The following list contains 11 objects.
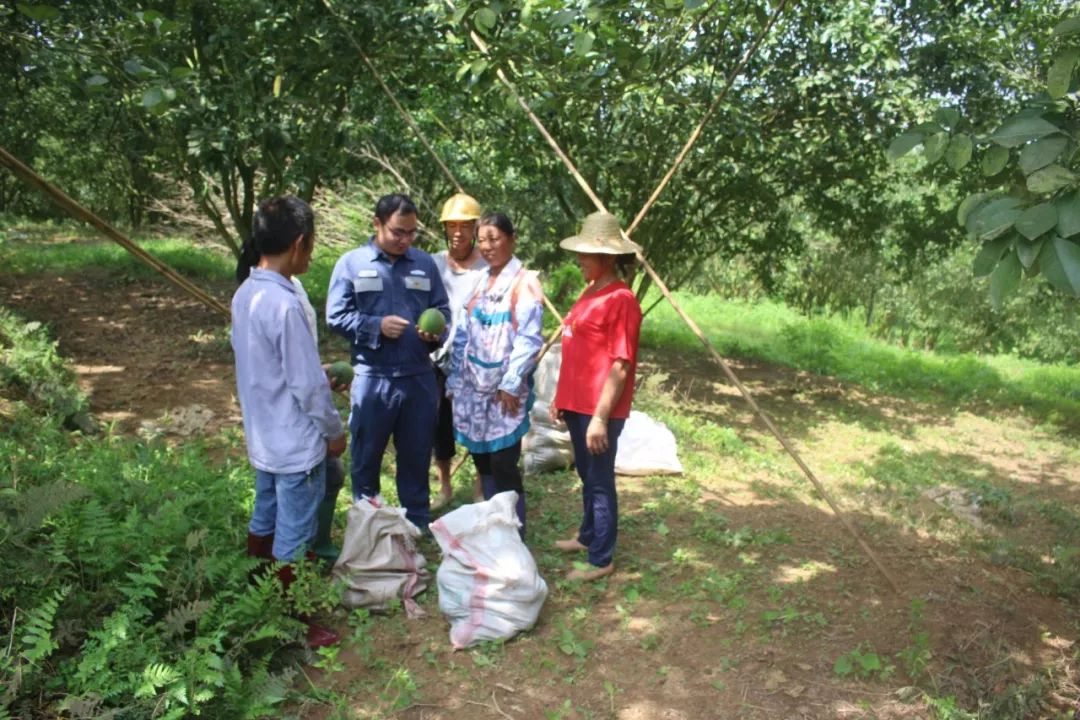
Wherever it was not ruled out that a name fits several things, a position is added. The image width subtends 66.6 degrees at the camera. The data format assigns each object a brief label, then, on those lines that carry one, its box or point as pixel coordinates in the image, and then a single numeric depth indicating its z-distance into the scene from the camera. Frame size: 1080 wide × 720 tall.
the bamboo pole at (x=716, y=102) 3.90
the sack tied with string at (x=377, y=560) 3.51
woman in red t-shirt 3.68
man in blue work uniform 3.82
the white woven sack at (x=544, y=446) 5.52
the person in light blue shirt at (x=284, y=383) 2.99
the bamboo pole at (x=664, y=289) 3.89
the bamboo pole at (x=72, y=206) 2.55
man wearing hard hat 4.19
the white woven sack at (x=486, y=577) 3.40
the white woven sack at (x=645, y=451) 5.66
